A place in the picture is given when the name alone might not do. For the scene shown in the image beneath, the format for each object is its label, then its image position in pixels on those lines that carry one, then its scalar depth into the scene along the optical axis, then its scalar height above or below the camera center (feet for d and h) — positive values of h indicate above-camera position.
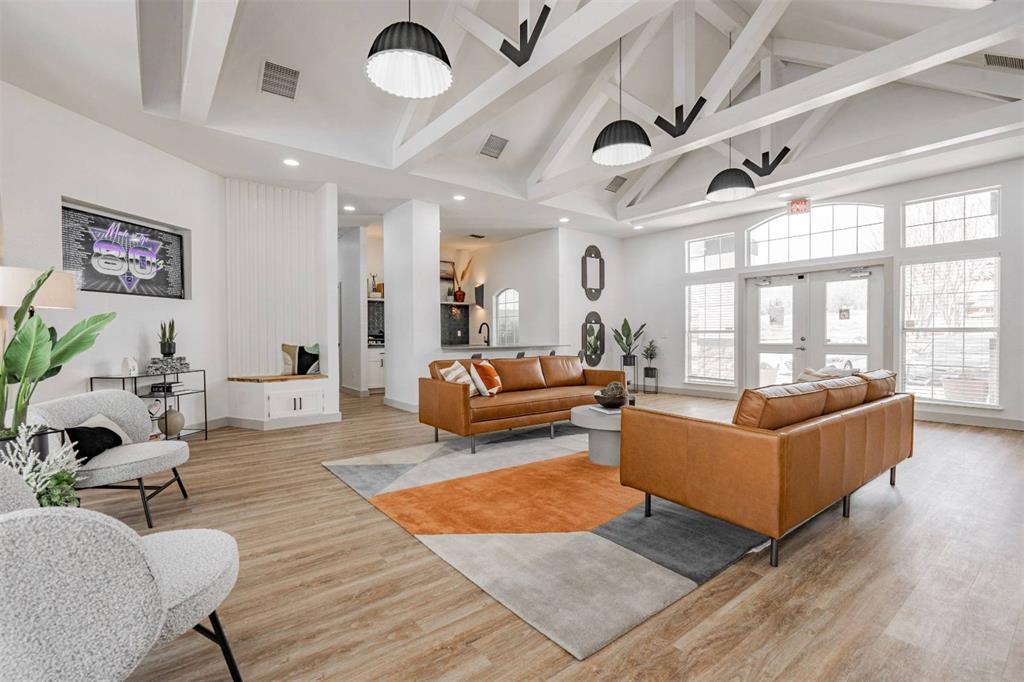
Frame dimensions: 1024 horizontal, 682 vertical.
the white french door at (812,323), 20.83 +0.45
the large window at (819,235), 20.83 +4.69
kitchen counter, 23.84 -0.73
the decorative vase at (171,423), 14.74 -2.82
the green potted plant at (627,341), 29.01 -0.50
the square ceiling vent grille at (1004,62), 13.89 +8.16
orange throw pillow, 15.53 -1.48
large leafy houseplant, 7.41 -0.35
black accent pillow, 8.54 -1.99
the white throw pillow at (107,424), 9.29 -1.81
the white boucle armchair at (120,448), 8.39 -2.26
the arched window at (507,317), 31.60 +1.12
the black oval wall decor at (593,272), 29.04 +3.83
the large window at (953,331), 17.83 +0.02
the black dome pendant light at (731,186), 14.88 +4.72
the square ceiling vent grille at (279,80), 14.47 +8.03
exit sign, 21.63 +5.89
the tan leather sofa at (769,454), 7.25 -2.10
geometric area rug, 6.45 -3.71
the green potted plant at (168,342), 15.47 -0.23
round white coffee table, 12.30 -2.71
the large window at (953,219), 17.80 +4.50
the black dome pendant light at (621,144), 12.17 +4.98
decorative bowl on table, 12.78 -1.75
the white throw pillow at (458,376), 15.14 -1.39
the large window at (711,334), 25.79 -0.08
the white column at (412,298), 21.68 +1.70
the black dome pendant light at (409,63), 7.91 +4.87
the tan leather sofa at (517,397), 14.34 -2.12
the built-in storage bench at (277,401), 17.81 -2.60
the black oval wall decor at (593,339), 28.96 -0.37
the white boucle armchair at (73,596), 3.00 -1.80
